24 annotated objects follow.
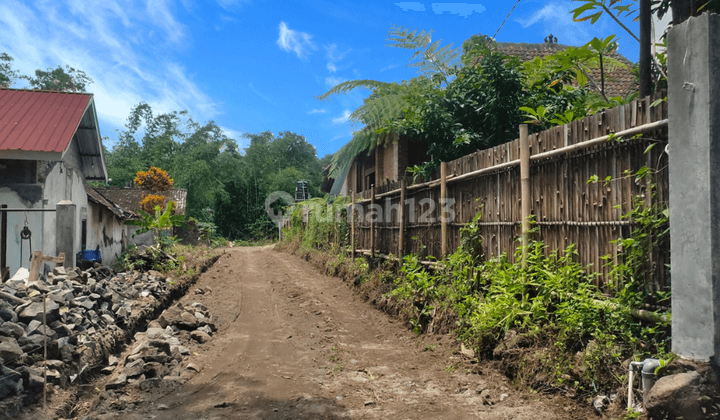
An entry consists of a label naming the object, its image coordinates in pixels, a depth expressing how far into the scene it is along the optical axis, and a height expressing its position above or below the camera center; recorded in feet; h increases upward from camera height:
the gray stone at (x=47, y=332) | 17.80 -3.94
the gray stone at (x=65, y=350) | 17.40 -4.52
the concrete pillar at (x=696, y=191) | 10.75 +0.81
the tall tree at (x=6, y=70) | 114.42 +37.99
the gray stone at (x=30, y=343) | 16.81 -4.10
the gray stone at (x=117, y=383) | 16.19 -5.30
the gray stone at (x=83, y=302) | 23.12 -3.67
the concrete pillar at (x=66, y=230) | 28.45 -0.16
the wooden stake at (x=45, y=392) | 14.15 -4.90
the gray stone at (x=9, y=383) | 14.04 -4.64
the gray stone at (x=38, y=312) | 19.04 -3.40
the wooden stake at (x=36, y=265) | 25.00 -1.97
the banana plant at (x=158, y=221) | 52.06 +0.67
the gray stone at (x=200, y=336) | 22.93 -5.29
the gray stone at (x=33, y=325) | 18.16 -3.78
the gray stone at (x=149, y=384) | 16.15 -5.36
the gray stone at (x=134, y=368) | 16.92 -5.10
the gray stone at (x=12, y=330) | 17.11 -3.69
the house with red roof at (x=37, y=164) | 28.17 +4.10
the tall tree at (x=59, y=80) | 128.16 +40.56
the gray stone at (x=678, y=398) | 10.47 -3.80
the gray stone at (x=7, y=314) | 18.58 -3.40
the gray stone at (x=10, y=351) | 15.57 -4.04
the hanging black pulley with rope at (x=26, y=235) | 28.16 -0.45
